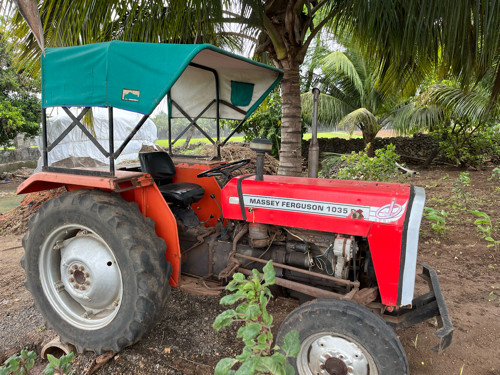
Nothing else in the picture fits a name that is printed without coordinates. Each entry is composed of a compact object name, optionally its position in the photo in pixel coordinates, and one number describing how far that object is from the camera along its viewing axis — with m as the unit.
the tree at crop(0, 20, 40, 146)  10.47
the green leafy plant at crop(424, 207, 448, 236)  3.95
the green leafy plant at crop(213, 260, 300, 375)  1.42
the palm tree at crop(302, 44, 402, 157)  10.38
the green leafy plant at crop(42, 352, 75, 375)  1.83
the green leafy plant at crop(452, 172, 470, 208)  5.64
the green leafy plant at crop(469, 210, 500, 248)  3.85
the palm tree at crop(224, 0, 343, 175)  4.40
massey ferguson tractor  1.93
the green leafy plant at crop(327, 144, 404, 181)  5.71
